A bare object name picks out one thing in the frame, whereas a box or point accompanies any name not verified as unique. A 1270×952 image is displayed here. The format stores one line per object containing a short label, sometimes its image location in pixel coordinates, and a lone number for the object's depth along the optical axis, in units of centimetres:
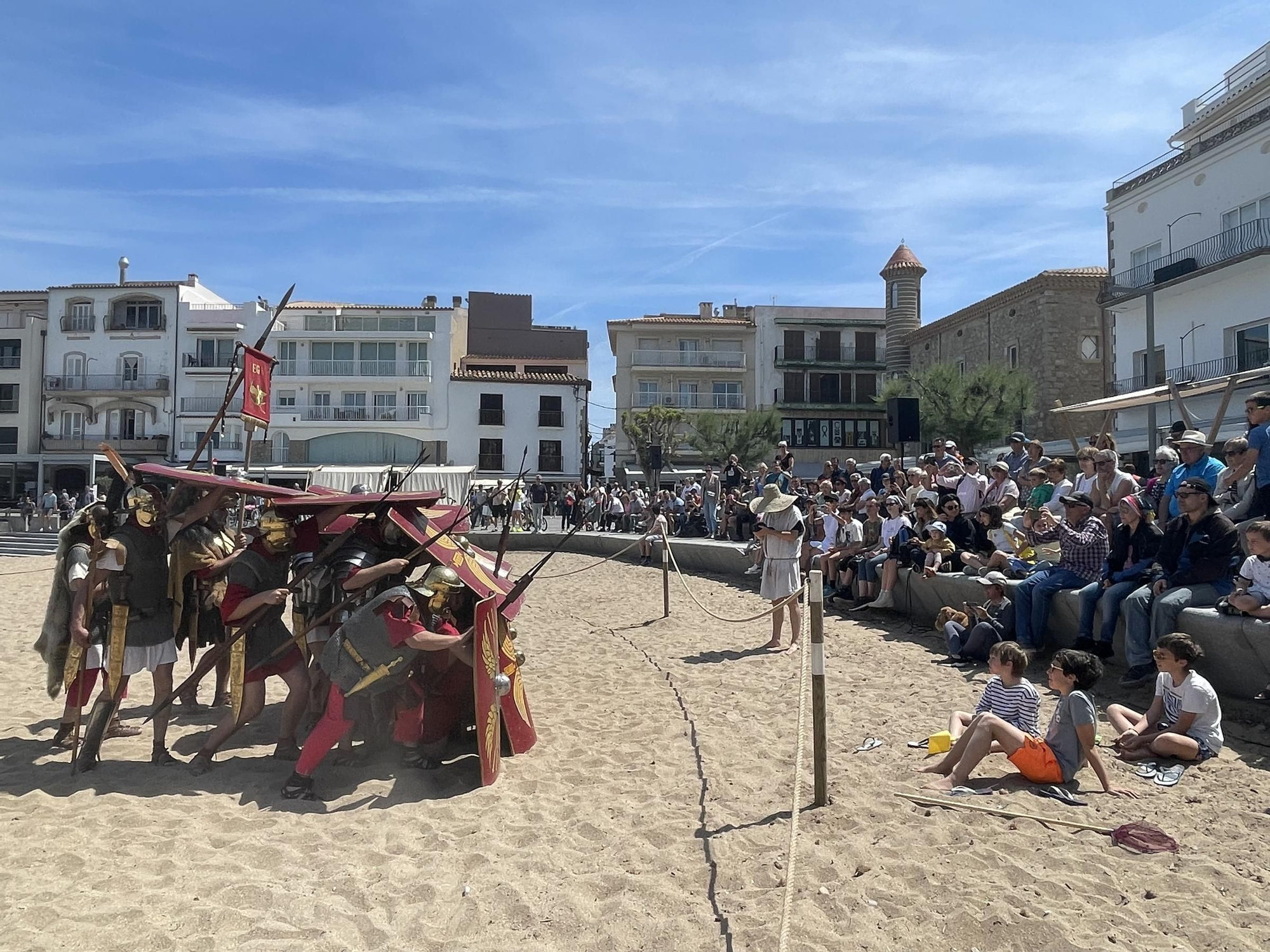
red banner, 717
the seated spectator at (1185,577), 629
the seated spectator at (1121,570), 682
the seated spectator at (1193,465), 738
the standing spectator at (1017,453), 1150
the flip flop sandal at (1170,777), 478
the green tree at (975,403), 3036
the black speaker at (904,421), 1448
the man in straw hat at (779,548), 864
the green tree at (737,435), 4088
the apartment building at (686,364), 4612
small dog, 823
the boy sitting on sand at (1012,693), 509
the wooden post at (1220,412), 1049
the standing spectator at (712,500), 1864
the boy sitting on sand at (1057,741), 471
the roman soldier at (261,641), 524
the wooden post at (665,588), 1132
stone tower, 4328
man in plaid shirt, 738
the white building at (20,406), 4238
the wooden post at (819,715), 454
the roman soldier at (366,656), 475
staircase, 2570
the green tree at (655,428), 4025
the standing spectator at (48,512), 2927
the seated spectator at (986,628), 772
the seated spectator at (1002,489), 1009
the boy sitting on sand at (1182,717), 505
